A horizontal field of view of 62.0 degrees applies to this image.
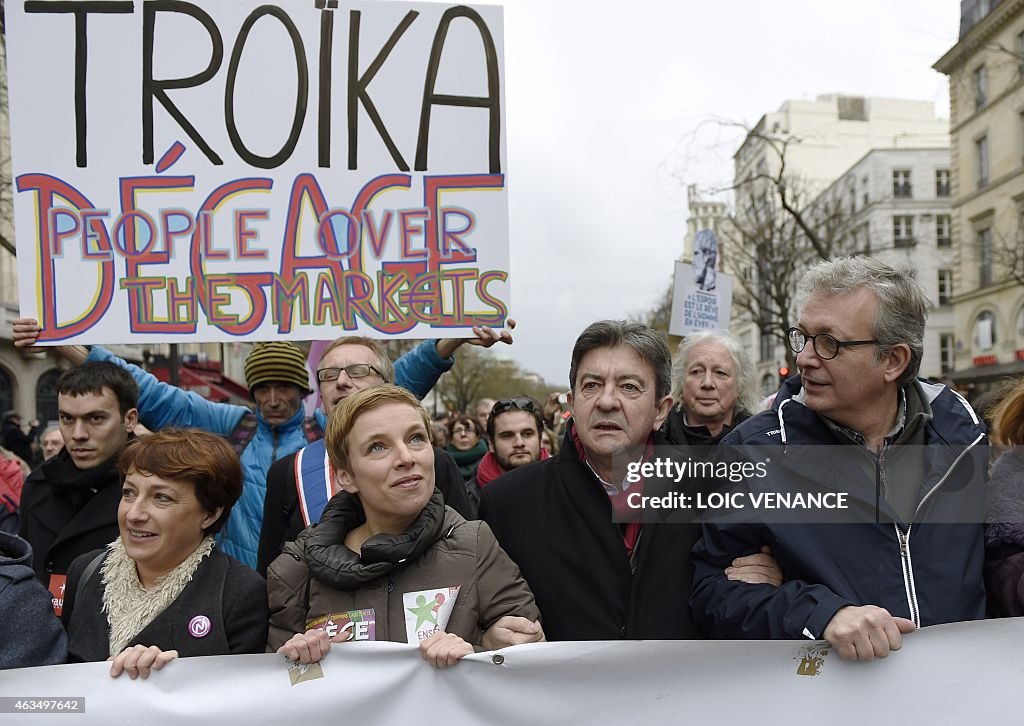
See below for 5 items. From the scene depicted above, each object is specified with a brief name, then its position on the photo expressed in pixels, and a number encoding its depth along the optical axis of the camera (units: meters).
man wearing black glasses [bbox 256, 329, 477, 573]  2.91
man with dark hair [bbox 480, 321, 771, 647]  2.26
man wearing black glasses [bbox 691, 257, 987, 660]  1.98
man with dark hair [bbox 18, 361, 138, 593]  2.78
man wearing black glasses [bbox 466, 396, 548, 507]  4.70
